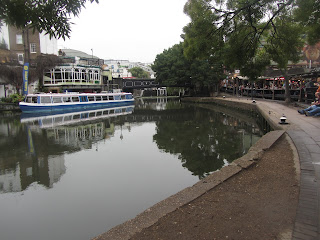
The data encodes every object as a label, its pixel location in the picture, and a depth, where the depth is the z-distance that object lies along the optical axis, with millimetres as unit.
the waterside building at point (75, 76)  34250
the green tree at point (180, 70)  33781
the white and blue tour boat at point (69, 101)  24469
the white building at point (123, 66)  72850
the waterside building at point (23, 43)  31002
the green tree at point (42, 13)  2484
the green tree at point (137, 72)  74625
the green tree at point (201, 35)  5246
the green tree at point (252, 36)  5254
